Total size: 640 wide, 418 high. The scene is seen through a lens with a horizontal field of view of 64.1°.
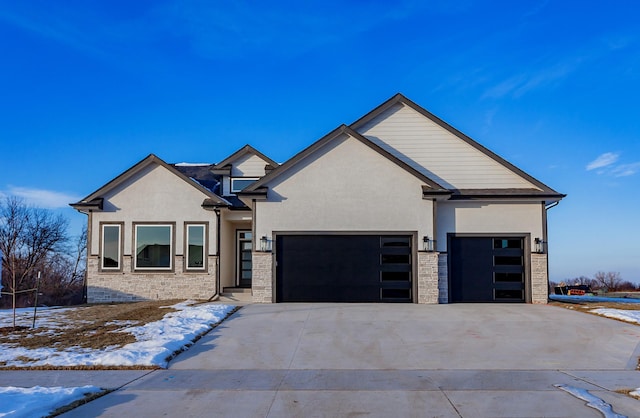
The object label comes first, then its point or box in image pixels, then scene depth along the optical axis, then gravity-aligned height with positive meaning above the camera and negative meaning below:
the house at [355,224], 16.28 +0.51
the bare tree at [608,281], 36.47 -3.02
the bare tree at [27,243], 25.80 -0.13
